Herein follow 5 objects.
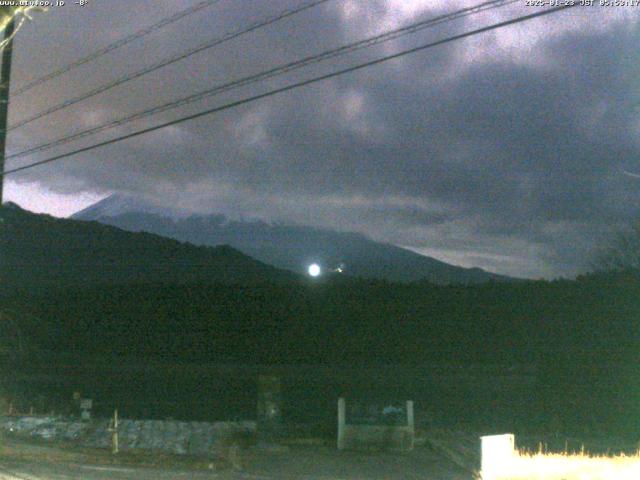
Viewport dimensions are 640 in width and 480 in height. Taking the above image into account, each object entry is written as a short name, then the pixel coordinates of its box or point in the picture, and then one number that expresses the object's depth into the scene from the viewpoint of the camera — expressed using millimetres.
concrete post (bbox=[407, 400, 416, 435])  21375
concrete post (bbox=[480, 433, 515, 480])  13500
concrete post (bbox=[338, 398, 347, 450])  21297
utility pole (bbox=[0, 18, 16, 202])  15673
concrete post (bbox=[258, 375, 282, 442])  23969
